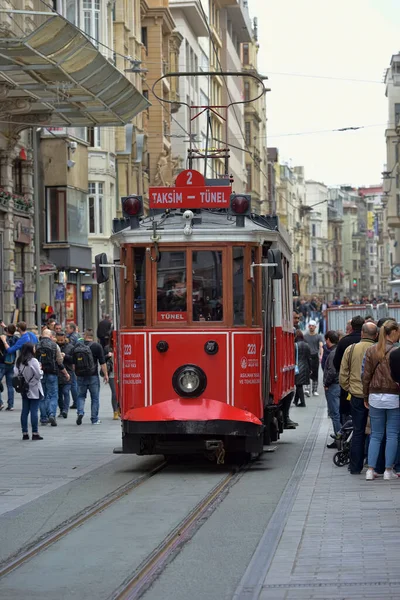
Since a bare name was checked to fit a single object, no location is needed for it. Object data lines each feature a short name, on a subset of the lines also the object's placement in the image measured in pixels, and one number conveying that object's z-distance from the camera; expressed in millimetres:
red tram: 15844
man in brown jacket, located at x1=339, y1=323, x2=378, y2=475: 15281
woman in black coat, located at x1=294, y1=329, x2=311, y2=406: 27859
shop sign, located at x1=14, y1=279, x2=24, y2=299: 39594
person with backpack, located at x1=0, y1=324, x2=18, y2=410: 27844
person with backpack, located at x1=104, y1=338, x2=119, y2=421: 24892
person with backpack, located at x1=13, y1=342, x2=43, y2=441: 20266
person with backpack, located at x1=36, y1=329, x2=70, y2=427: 23750
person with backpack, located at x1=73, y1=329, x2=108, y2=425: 24047
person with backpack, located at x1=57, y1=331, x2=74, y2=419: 25125
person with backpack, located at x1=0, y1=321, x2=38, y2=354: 25875
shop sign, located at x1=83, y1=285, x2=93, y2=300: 50625
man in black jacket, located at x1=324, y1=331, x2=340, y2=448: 18422
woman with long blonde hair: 14523
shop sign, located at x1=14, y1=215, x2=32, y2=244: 39412
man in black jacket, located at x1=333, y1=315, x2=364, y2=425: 16628
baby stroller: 16266
